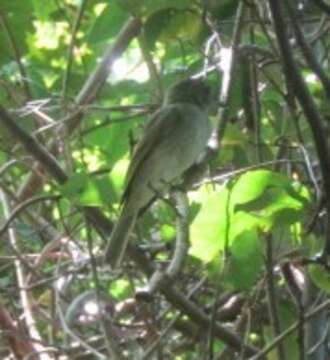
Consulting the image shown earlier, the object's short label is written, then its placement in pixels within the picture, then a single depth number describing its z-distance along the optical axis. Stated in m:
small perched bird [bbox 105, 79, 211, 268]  6.16
